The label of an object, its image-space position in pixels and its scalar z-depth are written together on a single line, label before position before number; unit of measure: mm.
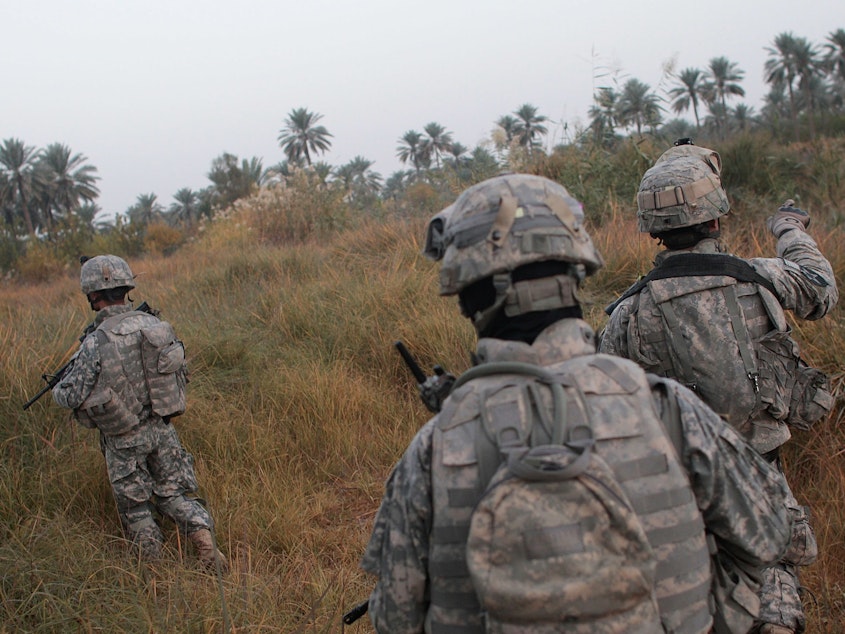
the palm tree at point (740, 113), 53406
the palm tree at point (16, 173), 41781
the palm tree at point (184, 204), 51469
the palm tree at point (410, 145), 57844
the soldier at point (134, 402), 4180
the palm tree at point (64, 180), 45875
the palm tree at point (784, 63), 50000
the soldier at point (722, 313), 2619
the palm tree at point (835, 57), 48469
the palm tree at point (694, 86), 49172
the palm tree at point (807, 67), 49406
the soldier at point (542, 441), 1400
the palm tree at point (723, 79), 54897
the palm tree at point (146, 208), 45850
